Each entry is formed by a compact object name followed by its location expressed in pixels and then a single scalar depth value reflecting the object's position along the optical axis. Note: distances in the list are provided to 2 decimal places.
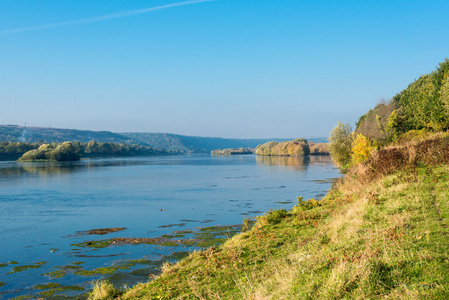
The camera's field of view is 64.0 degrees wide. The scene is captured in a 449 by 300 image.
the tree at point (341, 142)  70.88
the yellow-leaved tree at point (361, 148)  54.40
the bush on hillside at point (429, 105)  45.84
